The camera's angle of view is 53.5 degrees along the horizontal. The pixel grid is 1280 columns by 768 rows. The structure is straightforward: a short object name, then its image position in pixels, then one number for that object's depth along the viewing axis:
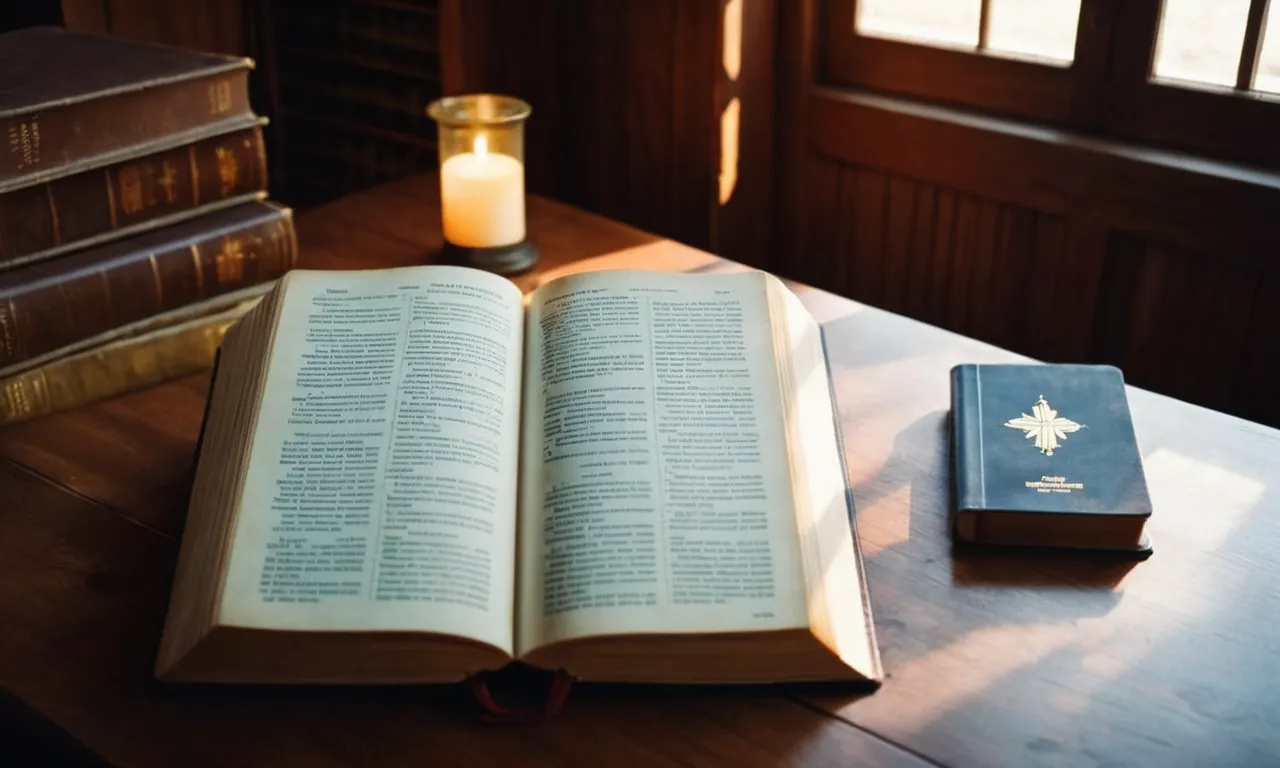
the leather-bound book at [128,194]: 1.04
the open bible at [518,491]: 0.74
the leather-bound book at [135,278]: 1.03
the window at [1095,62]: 1.57
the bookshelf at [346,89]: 2.23
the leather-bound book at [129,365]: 1.05
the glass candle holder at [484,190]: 1.33
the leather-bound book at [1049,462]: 0.89
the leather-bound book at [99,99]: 1.03
